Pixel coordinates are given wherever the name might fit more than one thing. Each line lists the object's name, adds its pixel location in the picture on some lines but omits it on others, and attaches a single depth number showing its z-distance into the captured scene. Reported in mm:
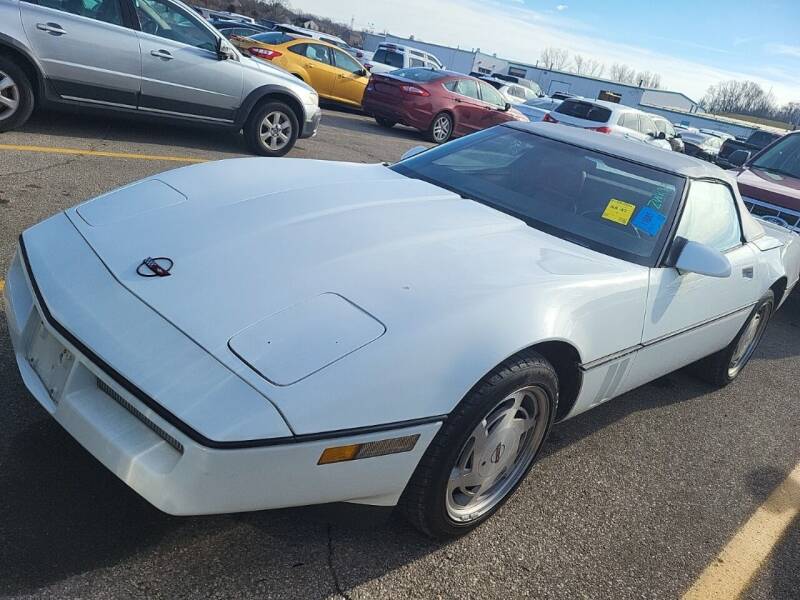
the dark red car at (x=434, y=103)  12211
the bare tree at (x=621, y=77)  126812
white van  17914
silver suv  5738
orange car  11953
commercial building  56250
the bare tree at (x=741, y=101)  105625
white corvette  1727
